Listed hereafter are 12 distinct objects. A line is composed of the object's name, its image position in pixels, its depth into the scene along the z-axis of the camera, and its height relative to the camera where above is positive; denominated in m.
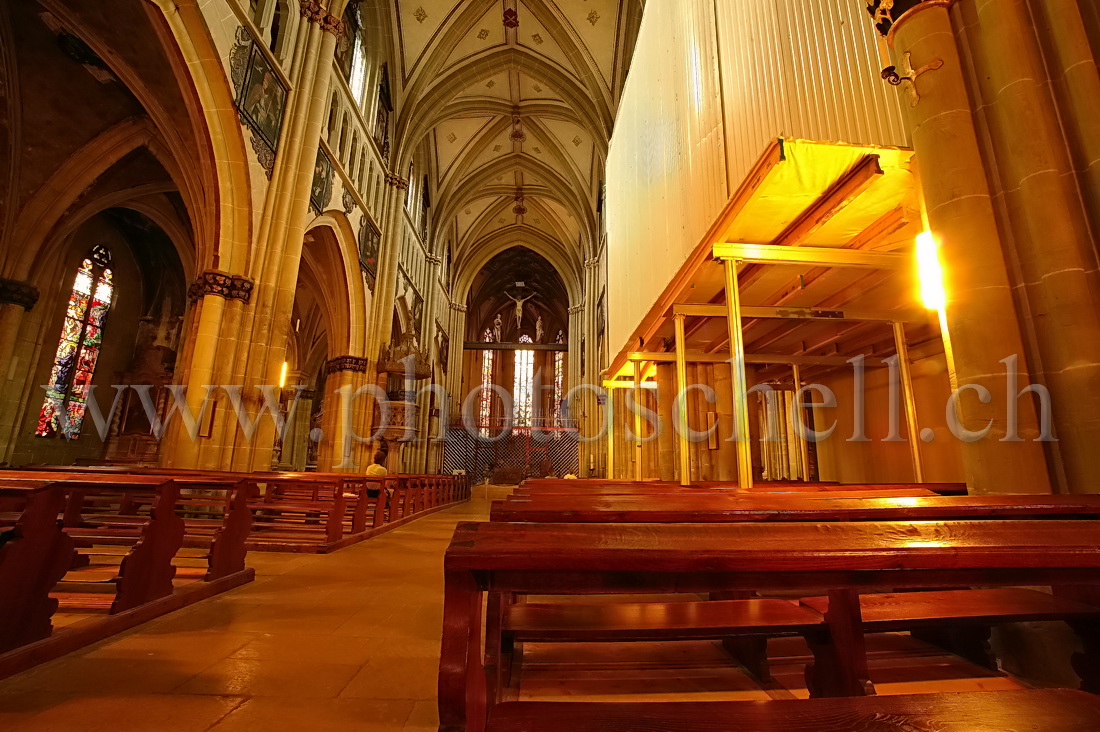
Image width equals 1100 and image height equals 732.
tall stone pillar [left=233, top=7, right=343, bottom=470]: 6.92 +3.66
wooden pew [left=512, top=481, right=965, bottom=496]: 2.32 -0.05
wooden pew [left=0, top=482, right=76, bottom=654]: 1.77 -0.35
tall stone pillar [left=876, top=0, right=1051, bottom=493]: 1.97 +0.99
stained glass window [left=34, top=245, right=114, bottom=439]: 10.33 +2.69
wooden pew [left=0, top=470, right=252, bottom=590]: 2.45 -0.29
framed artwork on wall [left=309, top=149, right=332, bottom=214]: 8.68 +5.18
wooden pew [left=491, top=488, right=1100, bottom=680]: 1.39 -0.11
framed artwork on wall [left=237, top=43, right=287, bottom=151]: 6.71 +5.27
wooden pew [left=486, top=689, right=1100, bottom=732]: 0.76 -0.37
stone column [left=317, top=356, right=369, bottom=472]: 10.70 +1.25
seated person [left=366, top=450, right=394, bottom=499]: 6.68 +0.10
